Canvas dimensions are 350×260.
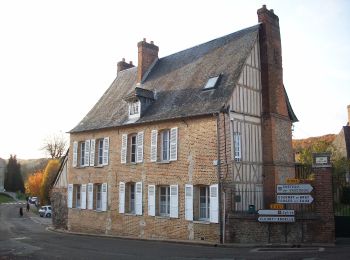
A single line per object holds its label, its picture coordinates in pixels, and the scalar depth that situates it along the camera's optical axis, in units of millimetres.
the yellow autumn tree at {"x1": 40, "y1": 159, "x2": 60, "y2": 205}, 47906
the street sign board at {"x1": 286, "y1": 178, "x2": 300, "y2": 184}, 16375
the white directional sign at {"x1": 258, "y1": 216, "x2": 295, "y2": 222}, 15406
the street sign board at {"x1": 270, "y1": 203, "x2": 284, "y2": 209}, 15883
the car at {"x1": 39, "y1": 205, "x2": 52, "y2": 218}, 44450
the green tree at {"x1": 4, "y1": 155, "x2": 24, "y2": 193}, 92062
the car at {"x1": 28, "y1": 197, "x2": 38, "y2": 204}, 66562
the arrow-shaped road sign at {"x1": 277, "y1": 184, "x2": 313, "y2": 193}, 15594
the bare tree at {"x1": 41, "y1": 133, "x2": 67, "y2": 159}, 59531
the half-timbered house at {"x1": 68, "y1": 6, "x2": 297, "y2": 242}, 17234
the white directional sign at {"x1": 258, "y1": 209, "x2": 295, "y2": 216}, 15484
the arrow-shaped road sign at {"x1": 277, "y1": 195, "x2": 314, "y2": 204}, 15594
